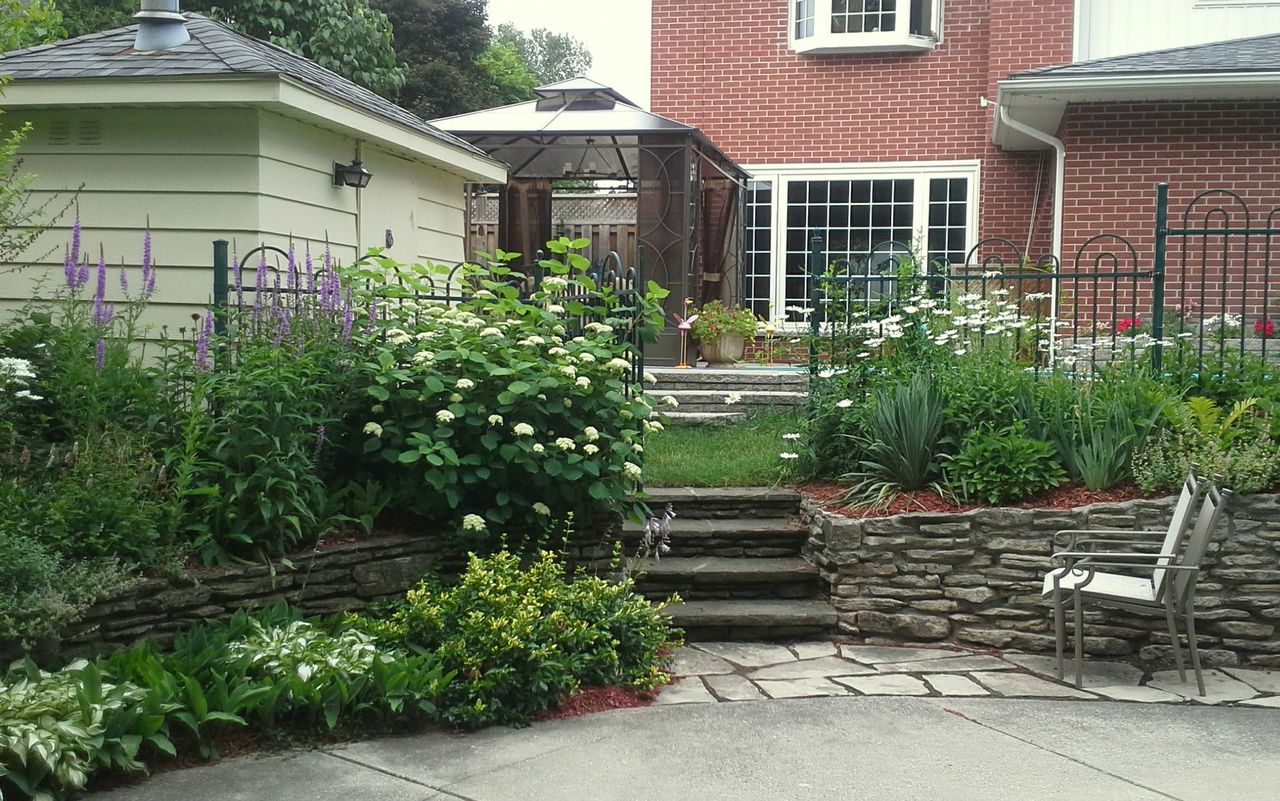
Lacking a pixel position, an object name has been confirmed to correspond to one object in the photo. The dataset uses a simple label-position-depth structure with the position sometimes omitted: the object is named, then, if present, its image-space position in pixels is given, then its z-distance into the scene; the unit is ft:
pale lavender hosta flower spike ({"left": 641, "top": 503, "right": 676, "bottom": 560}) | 19.72
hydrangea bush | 18.35
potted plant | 36.37
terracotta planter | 36.73
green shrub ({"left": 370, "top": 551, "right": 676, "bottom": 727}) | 15.30
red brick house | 42.83
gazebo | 37.17
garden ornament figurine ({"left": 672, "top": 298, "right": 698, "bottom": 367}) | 35.04
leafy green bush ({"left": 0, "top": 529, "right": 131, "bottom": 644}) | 13.41
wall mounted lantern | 24.25
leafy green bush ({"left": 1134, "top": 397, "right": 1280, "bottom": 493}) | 18.72
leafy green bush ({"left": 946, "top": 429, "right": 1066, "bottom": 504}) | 19.75
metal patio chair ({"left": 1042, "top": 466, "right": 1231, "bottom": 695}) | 16.76
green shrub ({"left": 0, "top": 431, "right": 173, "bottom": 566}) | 14.90
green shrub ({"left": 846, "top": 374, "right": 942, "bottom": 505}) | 20.72
